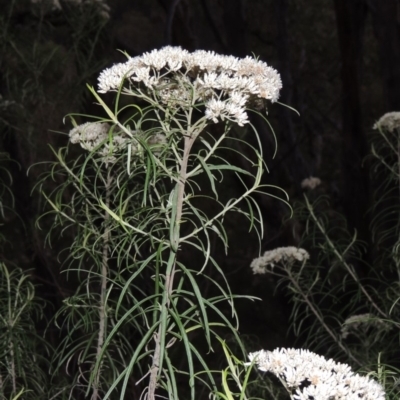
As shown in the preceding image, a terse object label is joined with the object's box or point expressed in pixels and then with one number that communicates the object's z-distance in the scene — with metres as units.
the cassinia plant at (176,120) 1.22
